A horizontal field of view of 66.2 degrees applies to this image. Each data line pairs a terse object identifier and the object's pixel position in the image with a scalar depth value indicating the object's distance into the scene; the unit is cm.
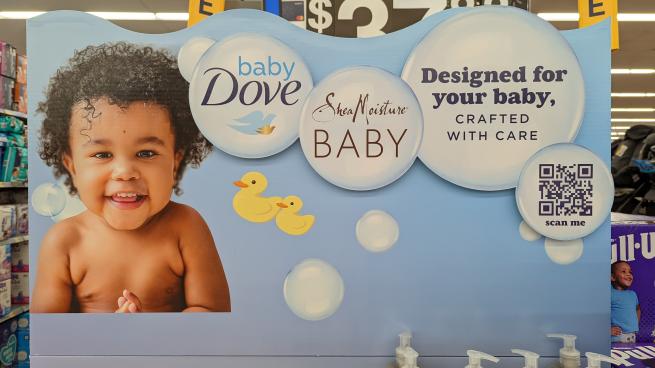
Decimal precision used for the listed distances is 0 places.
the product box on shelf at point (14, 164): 310
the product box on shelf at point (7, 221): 304
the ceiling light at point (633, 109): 1188
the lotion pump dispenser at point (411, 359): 113
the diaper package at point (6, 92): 323
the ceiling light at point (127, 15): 566
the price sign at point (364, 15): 132
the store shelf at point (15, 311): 305
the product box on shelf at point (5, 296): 304
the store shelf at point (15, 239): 306
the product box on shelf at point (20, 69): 339
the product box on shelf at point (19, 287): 328
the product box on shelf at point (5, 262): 301
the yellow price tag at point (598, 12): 128
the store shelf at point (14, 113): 314
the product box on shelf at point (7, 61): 321
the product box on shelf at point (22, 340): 335
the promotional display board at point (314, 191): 120
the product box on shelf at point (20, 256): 329
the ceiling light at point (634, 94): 1007
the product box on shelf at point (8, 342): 318
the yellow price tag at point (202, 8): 144
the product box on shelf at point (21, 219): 325
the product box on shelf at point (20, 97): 339
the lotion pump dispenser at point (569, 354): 116
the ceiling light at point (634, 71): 814
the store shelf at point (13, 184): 303
